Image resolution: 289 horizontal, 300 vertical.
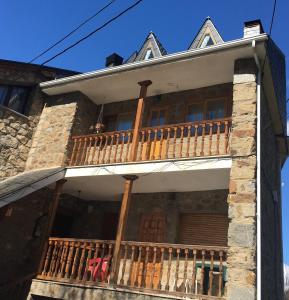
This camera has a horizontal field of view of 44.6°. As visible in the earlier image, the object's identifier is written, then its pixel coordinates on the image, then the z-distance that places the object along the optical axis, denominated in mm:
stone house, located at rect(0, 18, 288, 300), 6828
